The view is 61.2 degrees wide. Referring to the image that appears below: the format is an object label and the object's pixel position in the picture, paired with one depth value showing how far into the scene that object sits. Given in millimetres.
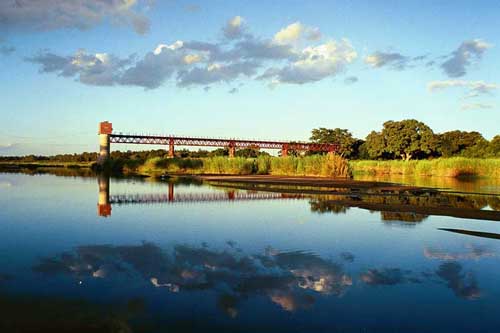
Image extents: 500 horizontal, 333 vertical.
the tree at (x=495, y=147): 73894
